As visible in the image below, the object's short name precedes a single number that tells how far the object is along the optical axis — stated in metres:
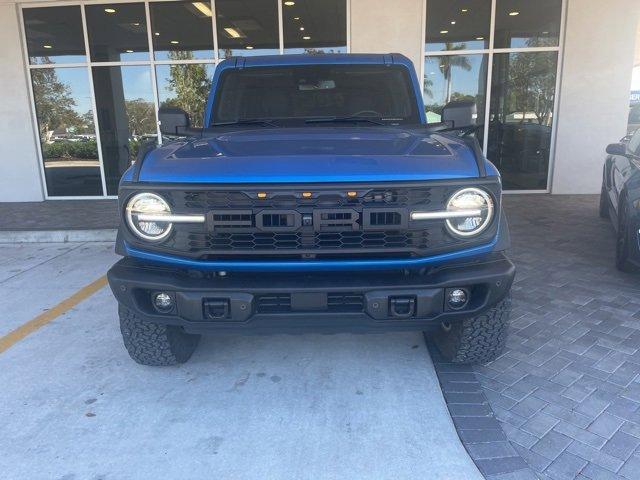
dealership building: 8.82
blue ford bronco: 2.49
